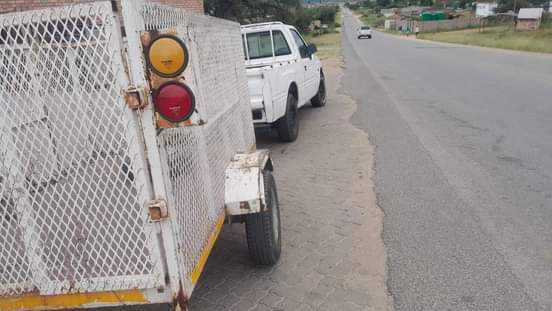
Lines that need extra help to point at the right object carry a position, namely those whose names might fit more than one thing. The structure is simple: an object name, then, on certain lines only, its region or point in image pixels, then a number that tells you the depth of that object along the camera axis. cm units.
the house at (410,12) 10512
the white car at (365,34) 5756
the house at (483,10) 7544
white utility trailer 197
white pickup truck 636
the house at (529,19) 4447
